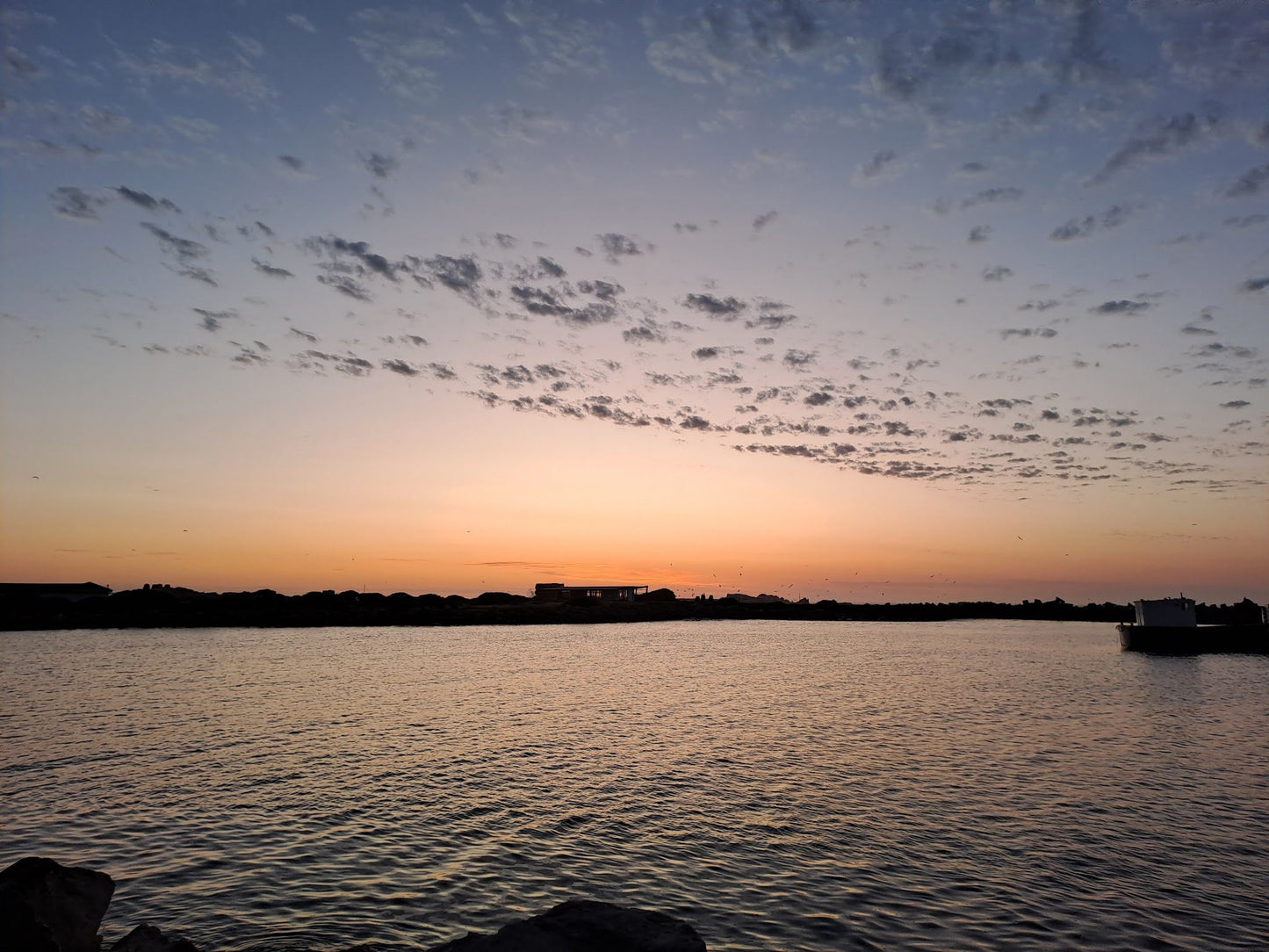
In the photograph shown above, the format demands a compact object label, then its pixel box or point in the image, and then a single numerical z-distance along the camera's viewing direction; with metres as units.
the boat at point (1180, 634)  105.94
